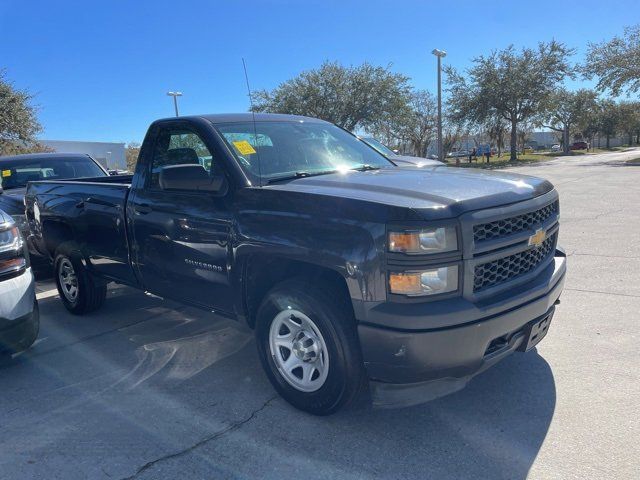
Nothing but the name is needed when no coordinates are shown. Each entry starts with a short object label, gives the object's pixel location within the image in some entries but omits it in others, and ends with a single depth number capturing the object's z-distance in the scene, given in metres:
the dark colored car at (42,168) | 8.26
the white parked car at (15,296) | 3.72
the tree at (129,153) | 49.84
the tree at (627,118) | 72.62
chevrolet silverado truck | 2.66
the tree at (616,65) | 32.69
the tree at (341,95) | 35.50
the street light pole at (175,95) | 24.74
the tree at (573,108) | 61.50
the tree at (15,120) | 23.56
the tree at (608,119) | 73.30
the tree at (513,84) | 36.97
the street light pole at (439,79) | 29.53
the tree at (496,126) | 40.67
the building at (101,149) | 42.40
